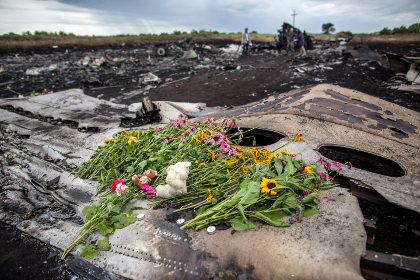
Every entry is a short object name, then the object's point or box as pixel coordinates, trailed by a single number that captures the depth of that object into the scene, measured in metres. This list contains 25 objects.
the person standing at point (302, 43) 15.19
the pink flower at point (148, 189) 2.51
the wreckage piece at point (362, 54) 12.25
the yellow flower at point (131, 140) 3.16
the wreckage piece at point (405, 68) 7.36
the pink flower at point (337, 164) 2.34
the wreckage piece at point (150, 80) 10.81
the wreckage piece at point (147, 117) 5.36
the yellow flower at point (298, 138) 2.82
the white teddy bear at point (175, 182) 2.26
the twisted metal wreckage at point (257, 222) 1.66
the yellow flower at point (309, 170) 2.18
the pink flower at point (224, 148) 2.83
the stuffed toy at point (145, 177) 2.59
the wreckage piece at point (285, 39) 20.80
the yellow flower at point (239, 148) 2.85
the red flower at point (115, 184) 2.61
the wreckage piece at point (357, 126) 2.20
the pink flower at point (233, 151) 2.73
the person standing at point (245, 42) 17.04
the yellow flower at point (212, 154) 2.77
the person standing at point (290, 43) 18.53
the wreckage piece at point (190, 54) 16.98
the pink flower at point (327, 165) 2.35
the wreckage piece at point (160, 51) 18.36
